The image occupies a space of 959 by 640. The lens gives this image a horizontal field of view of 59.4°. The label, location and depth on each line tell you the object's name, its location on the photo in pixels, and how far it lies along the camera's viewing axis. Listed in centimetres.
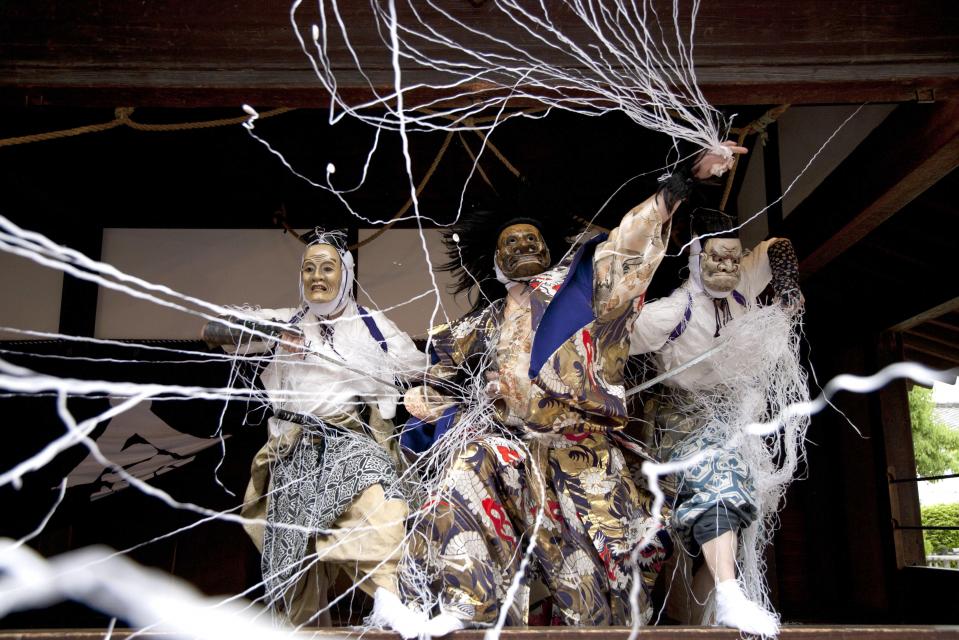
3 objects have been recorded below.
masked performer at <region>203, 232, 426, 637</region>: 257
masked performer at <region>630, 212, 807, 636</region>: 244
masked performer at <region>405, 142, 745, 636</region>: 223
